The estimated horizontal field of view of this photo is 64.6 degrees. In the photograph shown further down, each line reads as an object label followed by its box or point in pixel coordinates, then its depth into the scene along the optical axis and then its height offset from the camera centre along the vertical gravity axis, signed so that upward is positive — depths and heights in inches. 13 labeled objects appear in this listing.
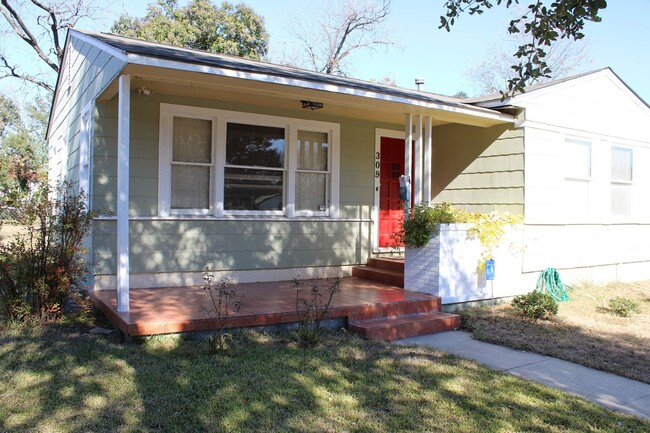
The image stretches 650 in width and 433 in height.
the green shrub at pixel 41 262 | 216.5 -19.1
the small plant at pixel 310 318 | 200.5 -40.8
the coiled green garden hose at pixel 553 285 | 308.3 -37.3
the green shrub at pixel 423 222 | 267.0 +0.2
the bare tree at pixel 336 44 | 988.6 +347.8
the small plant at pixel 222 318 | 185.8 -39.1
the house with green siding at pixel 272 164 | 255.6 +34.5
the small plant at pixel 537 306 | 254.1 -41.1
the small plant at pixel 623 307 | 271.4 -43.9
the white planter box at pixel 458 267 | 268.2 -24.0
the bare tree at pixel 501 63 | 1073.5 +354.2
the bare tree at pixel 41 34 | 780.6 +285.2
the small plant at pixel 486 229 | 279.9 -3.2
